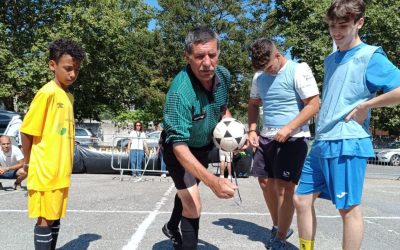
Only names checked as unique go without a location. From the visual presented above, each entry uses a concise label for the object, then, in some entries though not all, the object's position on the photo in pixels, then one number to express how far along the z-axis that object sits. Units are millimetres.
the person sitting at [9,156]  8828
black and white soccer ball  3393
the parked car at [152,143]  13921
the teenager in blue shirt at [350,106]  2867
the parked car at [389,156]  21672
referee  2767
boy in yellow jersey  3193
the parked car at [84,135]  20625
